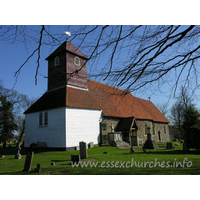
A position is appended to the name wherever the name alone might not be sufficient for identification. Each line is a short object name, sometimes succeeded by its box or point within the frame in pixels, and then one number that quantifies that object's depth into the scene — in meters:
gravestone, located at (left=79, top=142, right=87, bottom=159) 10.76
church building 17.40
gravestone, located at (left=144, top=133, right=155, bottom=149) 18.13
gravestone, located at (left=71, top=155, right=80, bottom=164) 8.63
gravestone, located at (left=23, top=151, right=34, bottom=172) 7.14
